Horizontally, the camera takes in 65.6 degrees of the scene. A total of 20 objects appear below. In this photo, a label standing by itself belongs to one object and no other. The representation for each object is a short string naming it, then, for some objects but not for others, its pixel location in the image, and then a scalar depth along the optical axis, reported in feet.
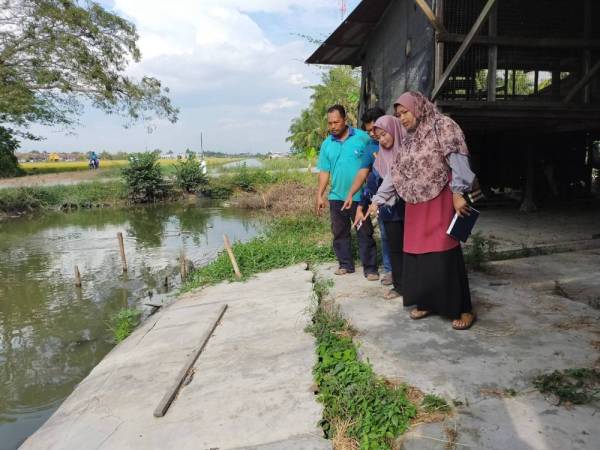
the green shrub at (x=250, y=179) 71.72
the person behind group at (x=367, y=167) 14.44
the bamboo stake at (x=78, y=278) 27.99
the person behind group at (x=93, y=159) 99.40
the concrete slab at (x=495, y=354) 7.11
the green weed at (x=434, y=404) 7.72
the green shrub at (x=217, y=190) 74.13
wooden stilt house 19.54
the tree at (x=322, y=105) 88.33
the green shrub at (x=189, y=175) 73.07
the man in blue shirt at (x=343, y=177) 14.94
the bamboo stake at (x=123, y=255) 30.53
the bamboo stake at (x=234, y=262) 19.58
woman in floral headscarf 10.18
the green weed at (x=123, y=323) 19.11
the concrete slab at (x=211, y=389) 8.37
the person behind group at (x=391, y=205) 12.34
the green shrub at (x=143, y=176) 67.46
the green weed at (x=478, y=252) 16.21
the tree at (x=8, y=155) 76.23
